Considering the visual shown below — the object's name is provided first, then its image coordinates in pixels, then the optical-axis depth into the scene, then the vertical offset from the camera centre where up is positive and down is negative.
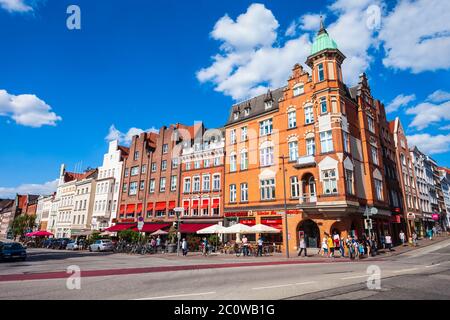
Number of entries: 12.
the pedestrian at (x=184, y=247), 26.94 -0.84
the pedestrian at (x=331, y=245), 23.55 -0.50
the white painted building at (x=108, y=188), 51.94 +9.04
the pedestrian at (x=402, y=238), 34.63 +0.14
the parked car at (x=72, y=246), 41.16 -1.23
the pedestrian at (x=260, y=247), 26.17 -0.77
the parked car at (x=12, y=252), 22.89 -1.19
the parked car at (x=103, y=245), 35.69 -0.94
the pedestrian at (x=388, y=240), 27.96 -0.08
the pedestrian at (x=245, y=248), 26.31 -0.91
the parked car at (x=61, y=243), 43.28 -0.89
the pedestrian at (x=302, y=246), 24.45 -0.61
